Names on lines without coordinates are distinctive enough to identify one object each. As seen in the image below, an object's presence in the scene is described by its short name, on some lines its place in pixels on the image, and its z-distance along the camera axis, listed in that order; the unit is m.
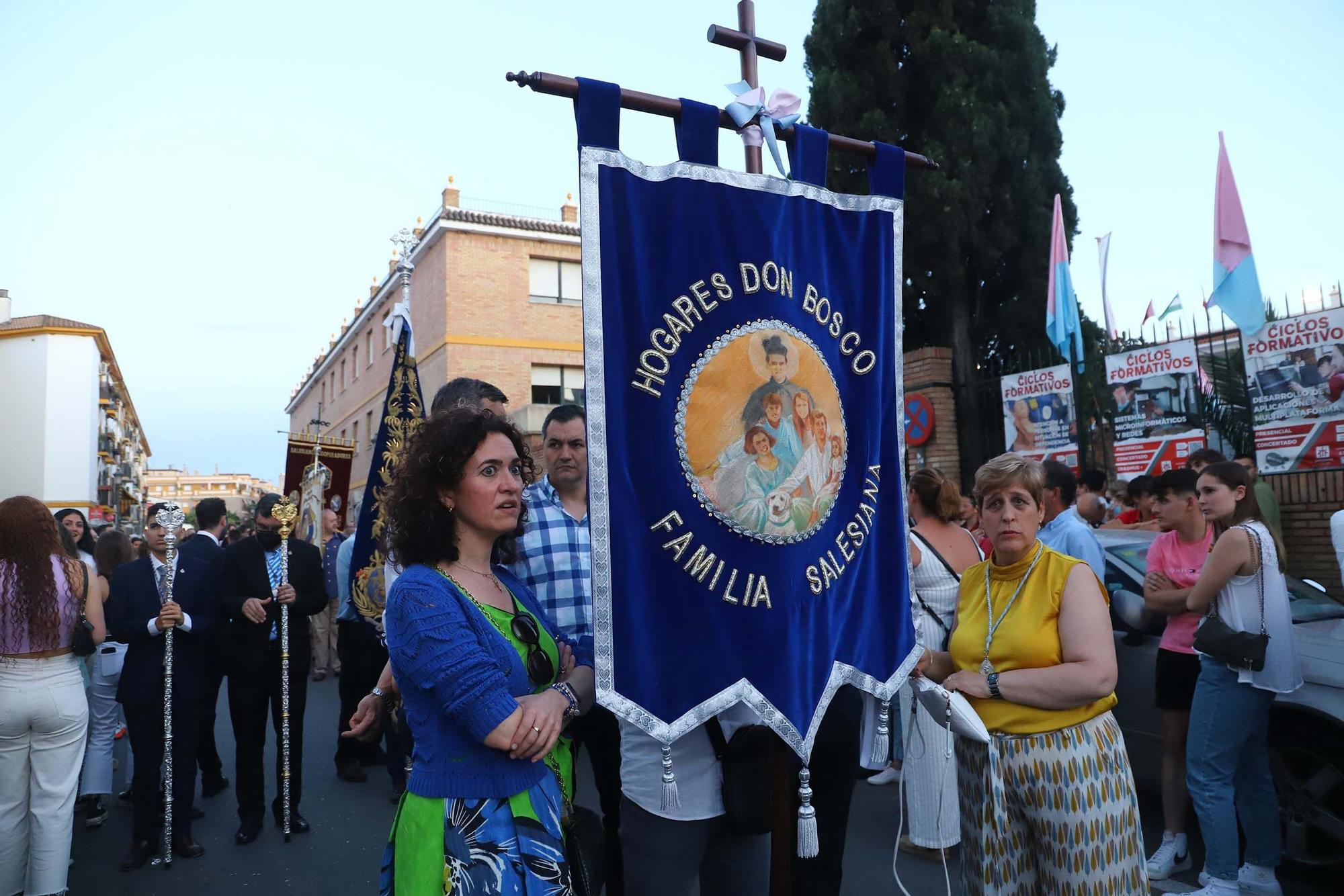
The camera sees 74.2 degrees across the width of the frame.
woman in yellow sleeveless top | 2.59
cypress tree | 13.21
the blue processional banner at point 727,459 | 2.20
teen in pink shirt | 4.15
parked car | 3.96
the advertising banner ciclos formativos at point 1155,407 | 9.34
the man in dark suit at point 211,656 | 5.63
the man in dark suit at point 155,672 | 4.99
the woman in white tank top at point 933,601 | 4.31
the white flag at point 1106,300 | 14.62
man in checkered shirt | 2.84
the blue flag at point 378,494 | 4.42
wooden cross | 2.79
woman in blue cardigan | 1.94
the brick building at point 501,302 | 23.19
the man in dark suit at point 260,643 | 5.23
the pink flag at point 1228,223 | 8.66
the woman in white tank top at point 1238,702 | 3.70
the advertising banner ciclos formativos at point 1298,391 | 7.84
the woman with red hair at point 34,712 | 4.13
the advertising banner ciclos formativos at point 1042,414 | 10.33
